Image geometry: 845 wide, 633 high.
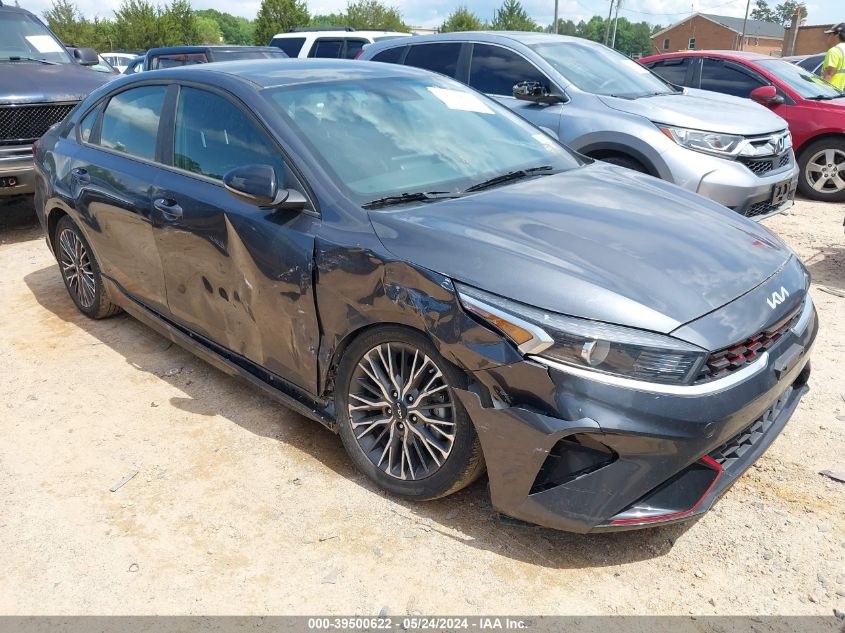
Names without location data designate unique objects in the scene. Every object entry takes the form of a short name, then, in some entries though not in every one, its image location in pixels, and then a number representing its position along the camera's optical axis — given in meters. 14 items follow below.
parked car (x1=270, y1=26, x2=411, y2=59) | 12.63
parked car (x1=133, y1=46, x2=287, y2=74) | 11.29
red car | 8.23
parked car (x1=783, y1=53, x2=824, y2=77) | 13.43
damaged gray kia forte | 2.37
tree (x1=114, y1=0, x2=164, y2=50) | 38.81
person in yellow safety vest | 9.43
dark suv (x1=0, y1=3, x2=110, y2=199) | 6.92
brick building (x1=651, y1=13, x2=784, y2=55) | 77.00
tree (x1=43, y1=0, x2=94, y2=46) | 39.41
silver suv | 5.75
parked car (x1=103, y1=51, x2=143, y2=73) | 26.48
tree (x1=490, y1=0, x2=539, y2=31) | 48.88
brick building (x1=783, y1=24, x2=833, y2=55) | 55.19
